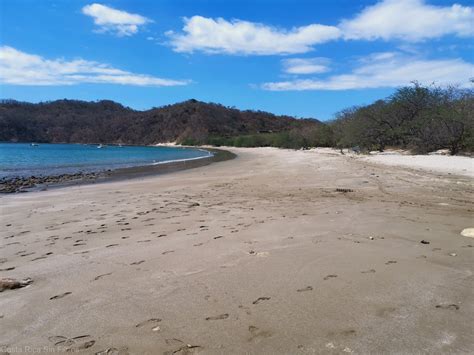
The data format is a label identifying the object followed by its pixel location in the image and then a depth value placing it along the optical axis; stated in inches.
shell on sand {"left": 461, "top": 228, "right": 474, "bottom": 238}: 216.1
